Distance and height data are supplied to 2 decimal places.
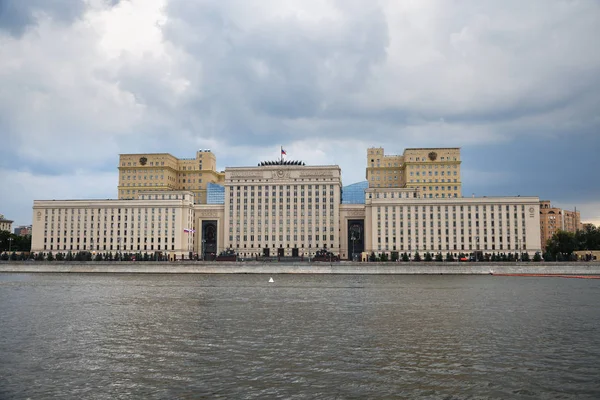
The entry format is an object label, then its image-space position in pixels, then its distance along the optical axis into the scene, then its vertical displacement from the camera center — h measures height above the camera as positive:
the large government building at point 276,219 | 164.12 +7.96
